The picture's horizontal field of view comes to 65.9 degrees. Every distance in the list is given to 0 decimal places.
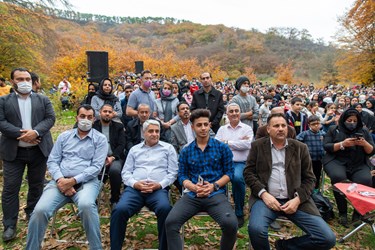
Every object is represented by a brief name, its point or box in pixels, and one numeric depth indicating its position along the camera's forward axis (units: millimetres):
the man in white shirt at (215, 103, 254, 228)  4102
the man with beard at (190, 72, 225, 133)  5641
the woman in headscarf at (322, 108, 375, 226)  4293
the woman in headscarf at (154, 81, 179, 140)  5781
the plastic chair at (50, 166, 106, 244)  3634
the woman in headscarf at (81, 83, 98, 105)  6218
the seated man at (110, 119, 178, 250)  3248
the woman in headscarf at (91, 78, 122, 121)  5337
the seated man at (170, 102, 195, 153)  4660
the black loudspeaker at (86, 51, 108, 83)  9805
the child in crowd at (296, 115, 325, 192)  4879
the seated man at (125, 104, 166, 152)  4688
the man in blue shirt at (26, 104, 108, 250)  3168
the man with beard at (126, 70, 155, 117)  5621
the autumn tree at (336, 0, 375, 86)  26203
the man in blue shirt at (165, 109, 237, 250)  3090
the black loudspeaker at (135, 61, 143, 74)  19328
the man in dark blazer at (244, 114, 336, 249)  3023
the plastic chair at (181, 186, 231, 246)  3292
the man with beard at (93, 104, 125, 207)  4270
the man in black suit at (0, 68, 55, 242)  3754
